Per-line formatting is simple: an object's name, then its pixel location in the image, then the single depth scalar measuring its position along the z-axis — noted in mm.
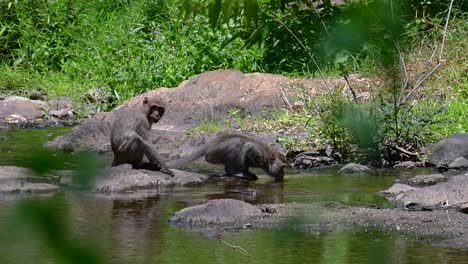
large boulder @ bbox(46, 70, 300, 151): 24297
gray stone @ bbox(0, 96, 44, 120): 29016
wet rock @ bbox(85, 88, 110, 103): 30062
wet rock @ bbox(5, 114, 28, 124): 28484
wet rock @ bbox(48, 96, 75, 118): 29719
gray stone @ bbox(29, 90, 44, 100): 31109
